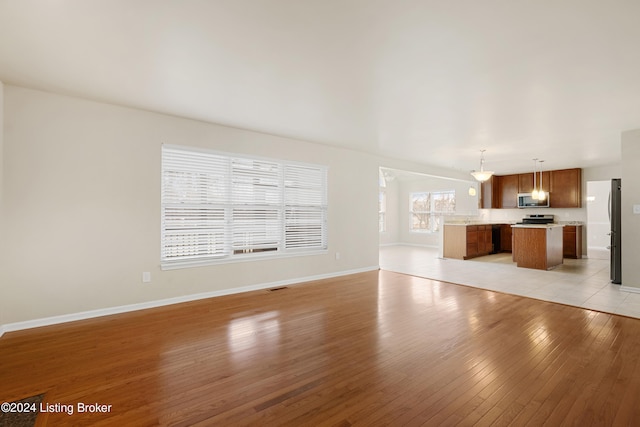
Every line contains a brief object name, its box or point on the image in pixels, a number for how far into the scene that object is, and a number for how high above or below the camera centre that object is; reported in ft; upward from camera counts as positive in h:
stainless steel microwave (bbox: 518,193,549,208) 28.84 +1.32
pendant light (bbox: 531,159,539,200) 25.08 +2.59
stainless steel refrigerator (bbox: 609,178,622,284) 16.89 -0.93
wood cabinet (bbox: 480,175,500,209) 32.01 +2.38
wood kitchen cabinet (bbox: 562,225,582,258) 26.96 -2.29
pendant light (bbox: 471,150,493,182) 19.89 +2.69
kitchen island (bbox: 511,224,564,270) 21.42 -2.24
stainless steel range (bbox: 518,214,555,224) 29.63 -0.35
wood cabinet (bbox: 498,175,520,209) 30.94 +2.56
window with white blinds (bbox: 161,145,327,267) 13.88 +0.44
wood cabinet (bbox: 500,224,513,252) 30.94 -2.33
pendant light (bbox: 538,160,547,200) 27.04 +1.85
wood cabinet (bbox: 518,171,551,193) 29.22 +3.36
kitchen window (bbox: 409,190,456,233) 35.99 +0.93
